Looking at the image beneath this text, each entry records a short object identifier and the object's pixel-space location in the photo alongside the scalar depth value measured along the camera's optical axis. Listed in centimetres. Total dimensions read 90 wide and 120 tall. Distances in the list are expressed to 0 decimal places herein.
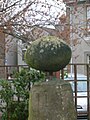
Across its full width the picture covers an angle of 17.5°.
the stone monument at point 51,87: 385
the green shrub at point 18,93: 566
